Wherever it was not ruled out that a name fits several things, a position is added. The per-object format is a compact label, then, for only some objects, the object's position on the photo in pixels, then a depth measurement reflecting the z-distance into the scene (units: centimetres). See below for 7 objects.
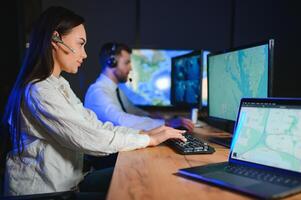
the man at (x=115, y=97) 207
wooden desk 80
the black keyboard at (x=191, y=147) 128
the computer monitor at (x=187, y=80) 213
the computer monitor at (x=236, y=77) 133
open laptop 83
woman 120
